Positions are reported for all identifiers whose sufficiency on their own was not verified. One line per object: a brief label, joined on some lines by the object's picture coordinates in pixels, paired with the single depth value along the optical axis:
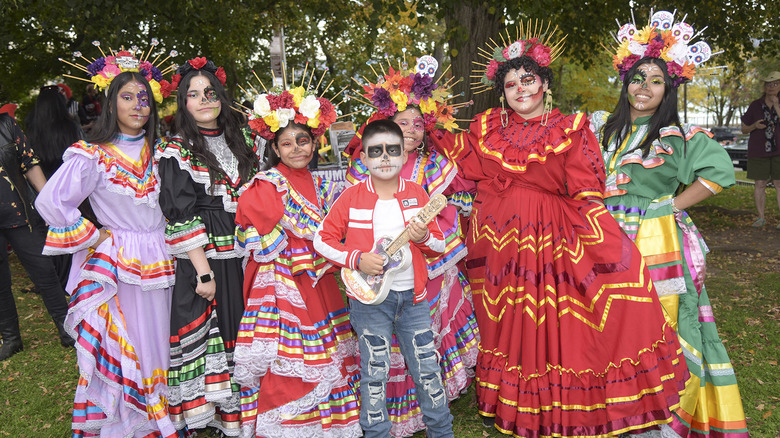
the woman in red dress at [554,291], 3.13
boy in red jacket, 3.05
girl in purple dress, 3.28
